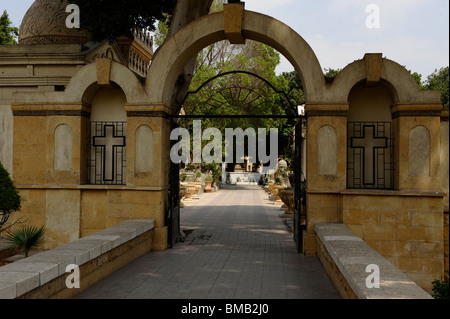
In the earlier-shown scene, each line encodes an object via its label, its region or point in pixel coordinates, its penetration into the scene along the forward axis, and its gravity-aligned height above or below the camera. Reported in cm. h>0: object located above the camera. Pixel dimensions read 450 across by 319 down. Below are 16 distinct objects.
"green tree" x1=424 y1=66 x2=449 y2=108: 4356 +934
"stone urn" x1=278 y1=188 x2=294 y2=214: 1513 -110
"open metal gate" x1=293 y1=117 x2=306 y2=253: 906 -55
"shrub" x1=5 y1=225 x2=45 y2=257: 693 -125
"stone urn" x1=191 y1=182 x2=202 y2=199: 2549 -165
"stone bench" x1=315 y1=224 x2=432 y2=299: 391 -120
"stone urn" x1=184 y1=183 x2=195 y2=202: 2494 -165
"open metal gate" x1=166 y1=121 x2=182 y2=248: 941 -97
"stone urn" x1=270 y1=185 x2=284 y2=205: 2309 -195
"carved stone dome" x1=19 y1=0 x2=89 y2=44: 1301 +439
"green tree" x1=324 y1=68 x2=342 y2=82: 4348 +1020
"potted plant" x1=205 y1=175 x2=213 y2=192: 3275 -142
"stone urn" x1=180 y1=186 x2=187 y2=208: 2062 -144
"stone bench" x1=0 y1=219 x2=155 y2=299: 426 -124
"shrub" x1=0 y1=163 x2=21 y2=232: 725 -54
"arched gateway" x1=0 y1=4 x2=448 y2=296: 845 +43
